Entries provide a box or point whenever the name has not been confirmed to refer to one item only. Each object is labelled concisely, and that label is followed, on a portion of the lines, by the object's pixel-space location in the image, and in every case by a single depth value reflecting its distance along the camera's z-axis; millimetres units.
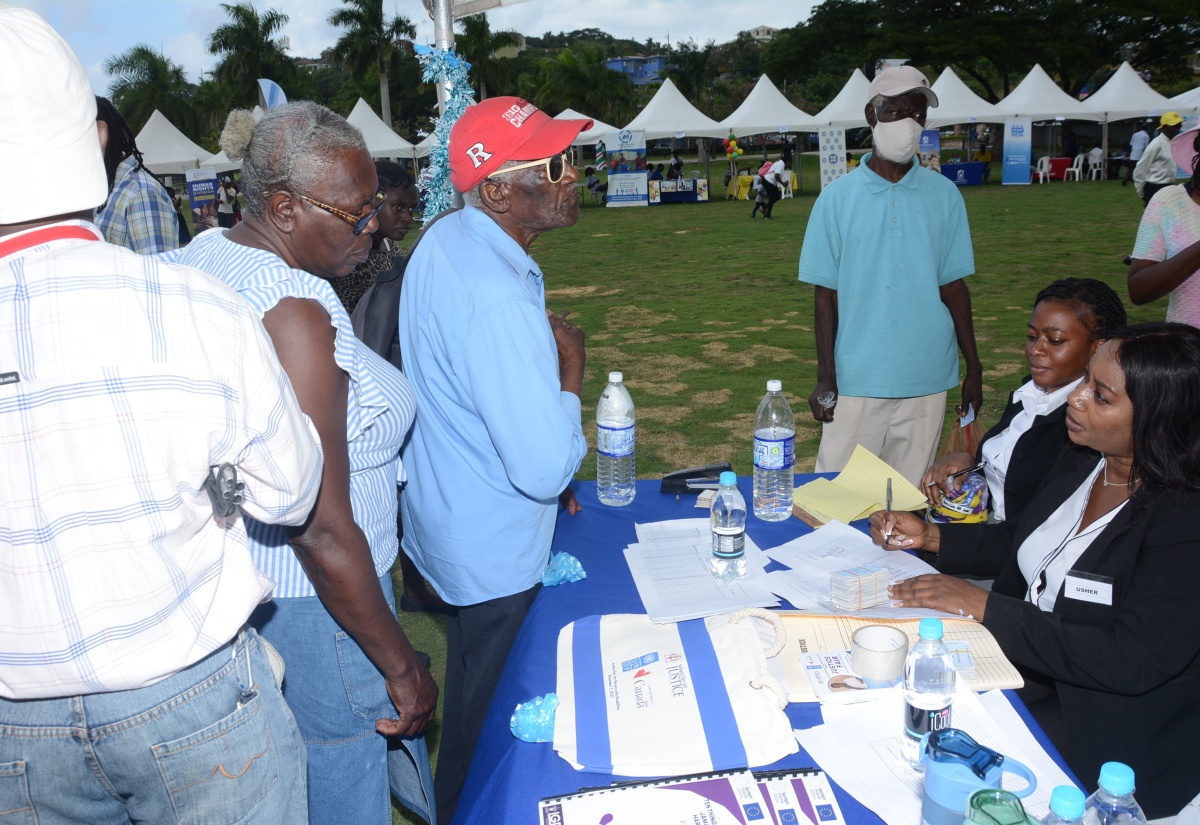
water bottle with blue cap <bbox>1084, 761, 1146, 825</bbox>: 1226
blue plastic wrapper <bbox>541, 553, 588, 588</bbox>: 2324
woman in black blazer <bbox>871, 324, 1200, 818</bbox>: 1888
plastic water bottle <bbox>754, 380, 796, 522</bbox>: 2650
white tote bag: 1564
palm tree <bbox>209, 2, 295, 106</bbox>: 44219
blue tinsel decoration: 3857
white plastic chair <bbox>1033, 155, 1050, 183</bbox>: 26731
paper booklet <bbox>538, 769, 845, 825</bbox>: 1421
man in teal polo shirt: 3709
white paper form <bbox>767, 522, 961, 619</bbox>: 2104
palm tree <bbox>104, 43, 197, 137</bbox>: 44906
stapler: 2900
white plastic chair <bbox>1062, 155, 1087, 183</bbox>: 26844
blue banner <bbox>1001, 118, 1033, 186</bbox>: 25172
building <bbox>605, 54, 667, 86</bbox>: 127919
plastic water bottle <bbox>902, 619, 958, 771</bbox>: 1550
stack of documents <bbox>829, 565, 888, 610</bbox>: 2100
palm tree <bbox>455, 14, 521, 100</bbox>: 44406
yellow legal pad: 2693
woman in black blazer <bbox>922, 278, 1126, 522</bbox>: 2783
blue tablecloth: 1547
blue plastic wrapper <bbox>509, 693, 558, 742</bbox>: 1657
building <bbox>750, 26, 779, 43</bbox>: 165100
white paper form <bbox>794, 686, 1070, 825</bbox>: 1475
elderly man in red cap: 2008
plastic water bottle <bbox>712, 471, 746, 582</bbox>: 2279
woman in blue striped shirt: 1669
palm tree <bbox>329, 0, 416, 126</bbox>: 44719
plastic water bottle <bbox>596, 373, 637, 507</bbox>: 2725
